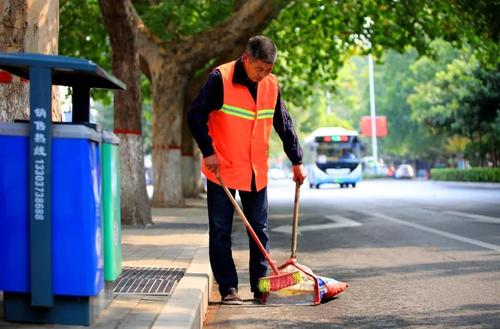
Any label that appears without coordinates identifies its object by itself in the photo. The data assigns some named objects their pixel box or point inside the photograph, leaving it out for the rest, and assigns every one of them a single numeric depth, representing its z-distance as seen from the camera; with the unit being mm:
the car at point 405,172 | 106891
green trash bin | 7292
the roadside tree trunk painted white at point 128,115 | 20544
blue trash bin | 6693
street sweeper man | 9397
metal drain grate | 8960
